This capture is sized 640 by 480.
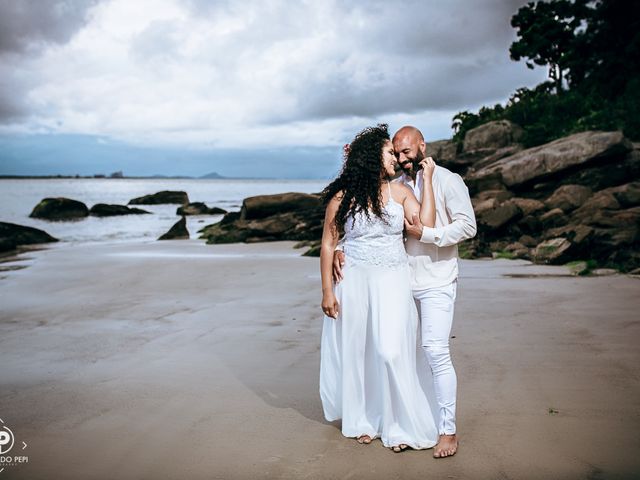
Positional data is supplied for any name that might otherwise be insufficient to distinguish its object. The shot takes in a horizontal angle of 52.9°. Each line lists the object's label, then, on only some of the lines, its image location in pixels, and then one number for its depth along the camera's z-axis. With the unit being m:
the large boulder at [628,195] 15.48
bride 4.18
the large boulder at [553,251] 12.02
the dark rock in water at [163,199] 61.53
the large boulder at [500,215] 15.70
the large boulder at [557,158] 18.50
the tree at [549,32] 36.00
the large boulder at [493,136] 26.02
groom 4.08
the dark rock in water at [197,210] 42.83
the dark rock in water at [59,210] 40.41
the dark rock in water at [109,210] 42.44
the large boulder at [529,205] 16.47
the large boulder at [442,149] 27.84
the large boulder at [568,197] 16.58
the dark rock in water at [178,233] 22.76
